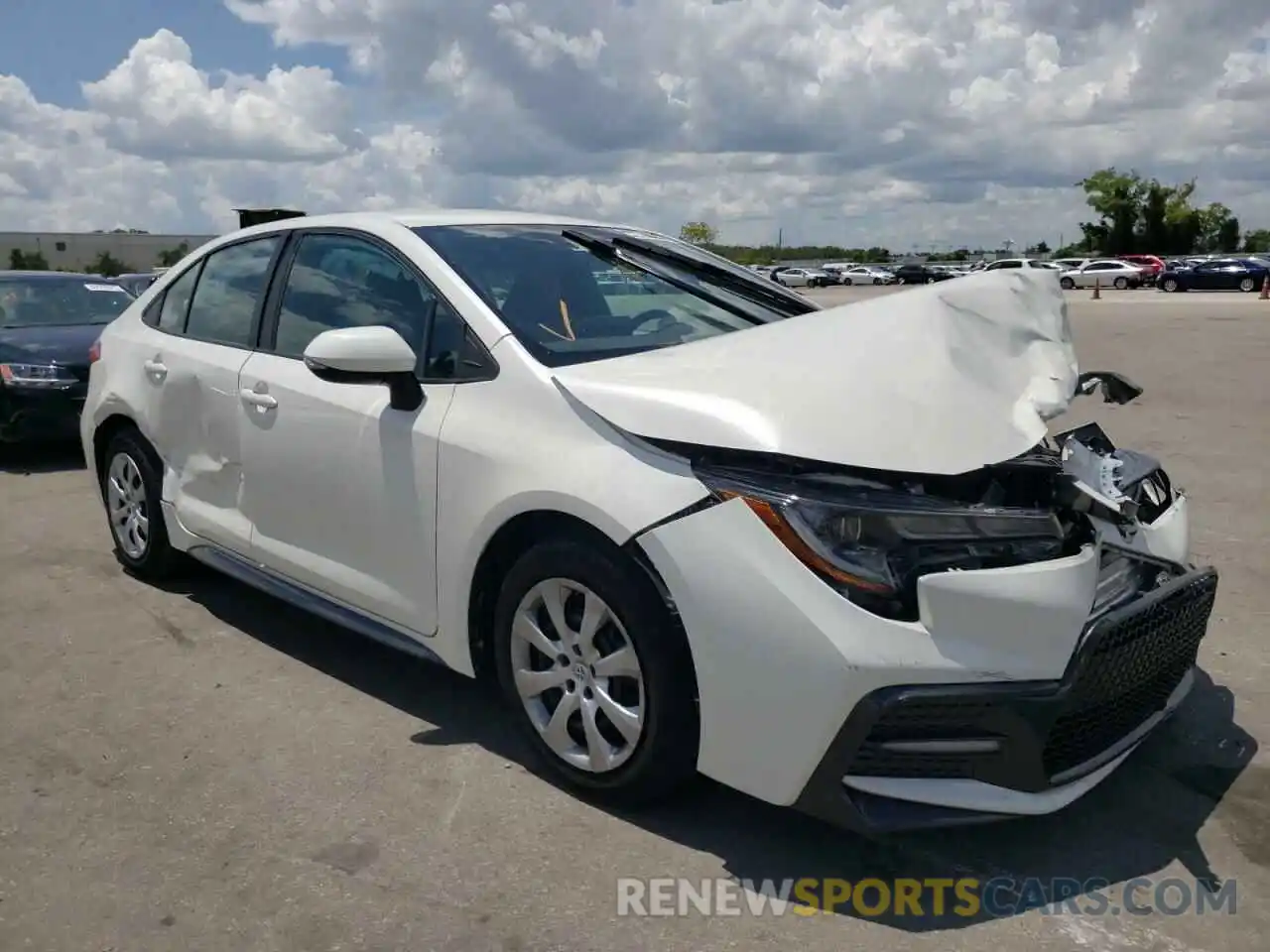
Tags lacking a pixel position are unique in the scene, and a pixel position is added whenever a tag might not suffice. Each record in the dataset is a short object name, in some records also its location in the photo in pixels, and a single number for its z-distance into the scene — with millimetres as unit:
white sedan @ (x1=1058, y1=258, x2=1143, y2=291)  51750
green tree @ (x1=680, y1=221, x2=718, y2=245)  78062
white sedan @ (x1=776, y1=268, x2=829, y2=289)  65688
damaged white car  2723
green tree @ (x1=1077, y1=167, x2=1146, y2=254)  82312
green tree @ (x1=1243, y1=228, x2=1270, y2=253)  95125
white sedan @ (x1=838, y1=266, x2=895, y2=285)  69875
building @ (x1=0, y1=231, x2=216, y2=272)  83500
